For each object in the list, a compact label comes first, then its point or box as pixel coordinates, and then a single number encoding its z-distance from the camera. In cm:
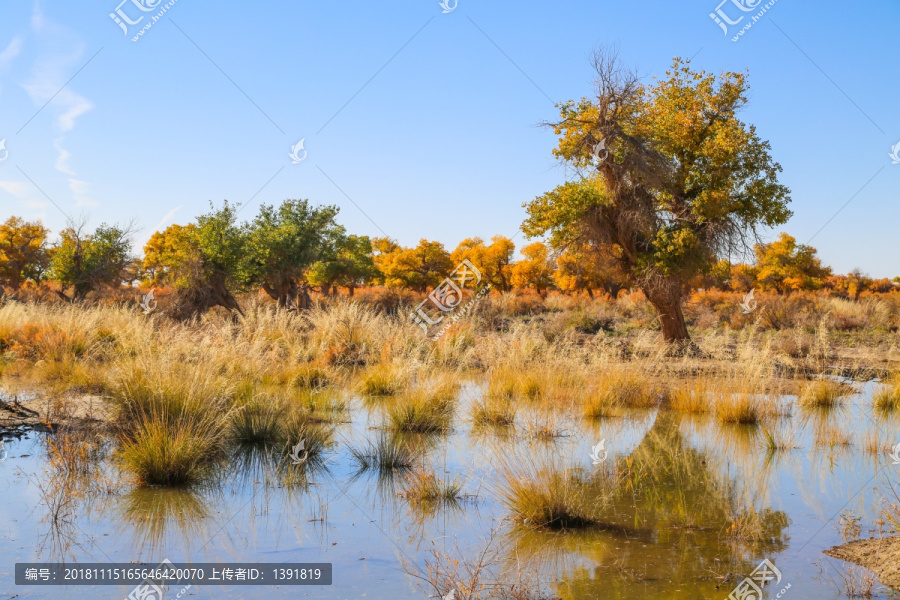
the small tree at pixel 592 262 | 1872
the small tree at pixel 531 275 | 5136
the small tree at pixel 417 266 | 5459
